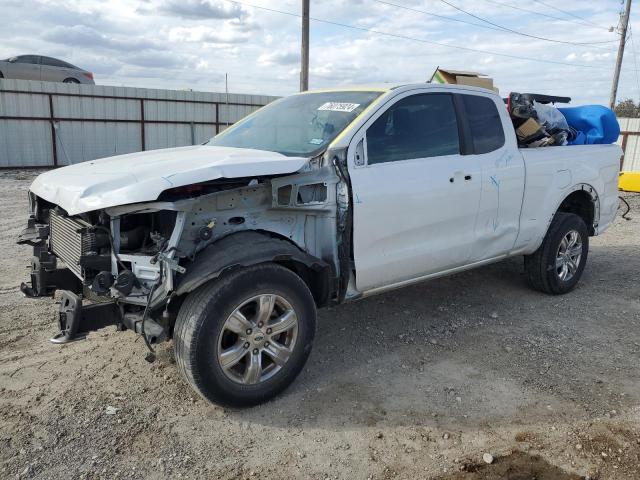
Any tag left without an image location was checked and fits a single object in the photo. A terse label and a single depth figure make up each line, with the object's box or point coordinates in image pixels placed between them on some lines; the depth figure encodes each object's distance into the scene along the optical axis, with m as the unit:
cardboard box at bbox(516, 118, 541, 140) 5.23
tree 45.62
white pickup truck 3.11
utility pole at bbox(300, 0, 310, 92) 16.23
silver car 18.86
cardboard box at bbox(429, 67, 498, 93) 5.69
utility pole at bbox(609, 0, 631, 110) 26.53
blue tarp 5.92
